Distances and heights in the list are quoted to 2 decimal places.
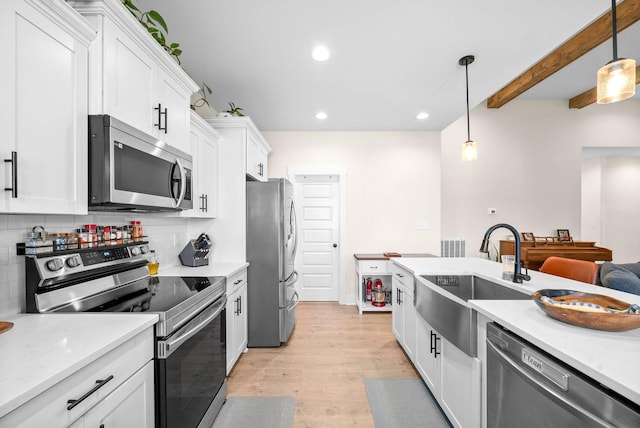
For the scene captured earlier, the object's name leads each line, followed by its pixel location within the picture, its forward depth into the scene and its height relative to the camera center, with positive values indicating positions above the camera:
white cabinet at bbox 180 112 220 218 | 2.49 +0.43
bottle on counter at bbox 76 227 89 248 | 1.56 -0.12
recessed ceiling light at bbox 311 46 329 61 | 2.34 +1.33
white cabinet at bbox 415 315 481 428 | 1.44 -0.98
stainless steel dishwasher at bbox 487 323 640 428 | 0.77 -0.58
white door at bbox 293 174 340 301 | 4.69 -0.36
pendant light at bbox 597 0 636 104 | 1.50 +0.71
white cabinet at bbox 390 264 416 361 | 2.47 -0.90
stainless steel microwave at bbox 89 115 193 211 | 1.30 +0.24
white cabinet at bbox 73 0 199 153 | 1.33 +0.76
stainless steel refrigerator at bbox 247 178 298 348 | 3.00 -0.51
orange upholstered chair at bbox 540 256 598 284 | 2.11 -0.44
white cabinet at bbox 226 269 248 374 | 2.41 -0.93
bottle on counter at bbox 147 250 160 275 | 2.18 -0.38
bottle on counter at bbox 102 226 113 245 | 1.74 -0.13
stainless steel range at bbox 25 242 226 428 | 1.28 -0.45
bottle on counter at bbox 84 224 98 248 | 1.61 -0.11
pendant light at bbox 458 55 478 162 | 2.72 +0.60
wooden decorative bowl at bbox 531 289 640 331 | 1.00 -0.38
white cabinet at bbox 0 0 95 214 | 0.96 +0.40
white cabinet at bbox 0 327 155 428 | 0.76 -0.56
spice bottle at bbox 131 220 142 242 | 2.04 -0.11
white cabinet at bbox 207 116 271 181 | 2.98 +0.84
